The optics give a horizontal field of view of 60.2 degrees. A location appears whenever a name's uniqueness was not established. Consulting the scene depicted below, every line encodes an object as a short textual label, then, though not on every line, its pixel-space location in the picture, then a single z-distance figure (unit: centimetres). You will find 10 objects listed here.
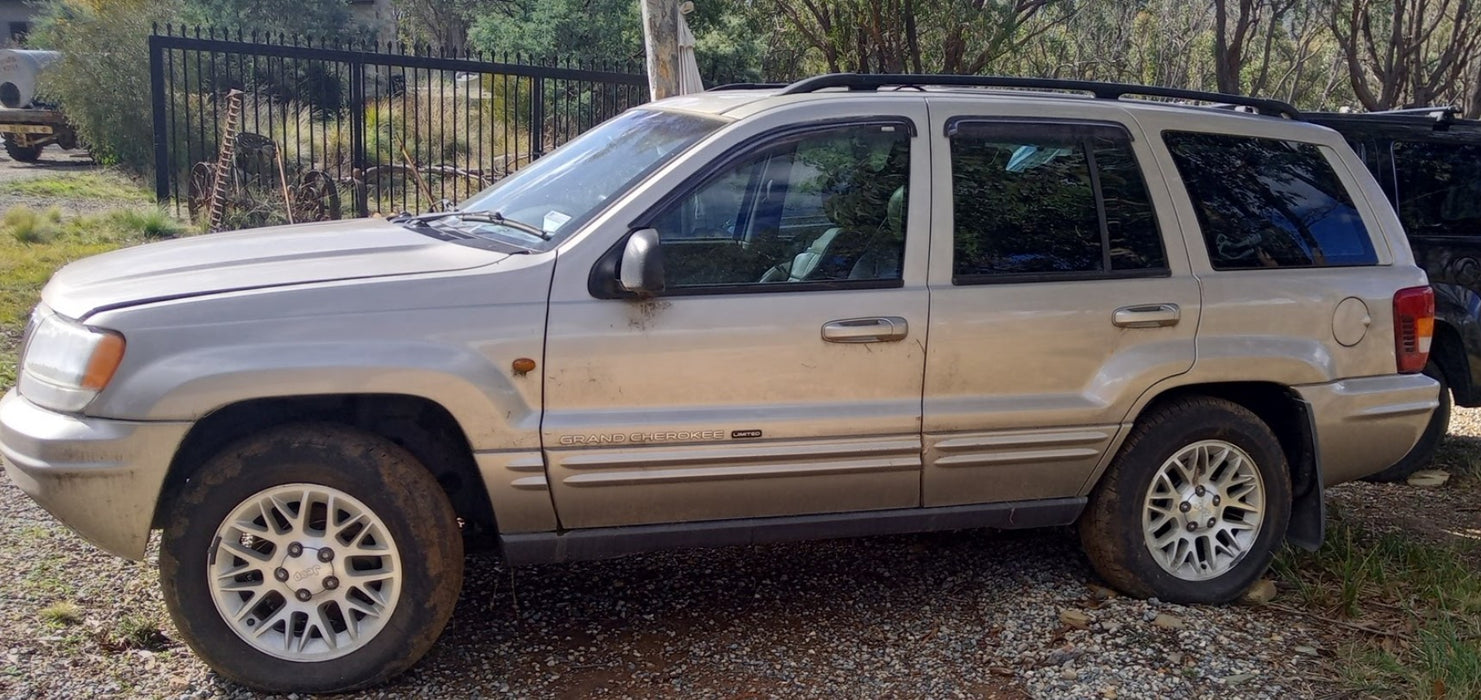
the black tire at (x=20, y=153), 2325
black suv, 676
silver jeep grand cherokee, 377
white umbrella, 939
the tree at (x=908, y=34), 1448
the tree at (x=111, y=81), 1792
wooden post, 916
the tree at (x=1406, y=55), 1812
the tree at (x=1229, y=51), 1617
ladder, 1198
